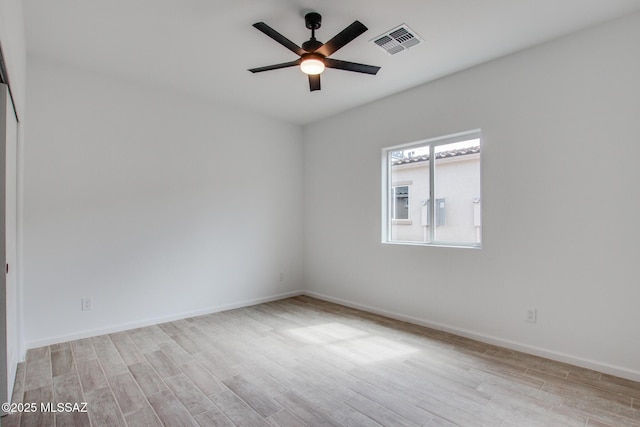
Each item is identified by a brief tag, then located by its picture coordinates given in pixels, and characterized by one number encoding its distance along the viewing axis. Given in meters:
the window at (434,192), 3.54
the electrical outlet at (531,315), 2.97
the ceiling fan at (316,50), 2.32
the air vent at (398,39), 2.71
